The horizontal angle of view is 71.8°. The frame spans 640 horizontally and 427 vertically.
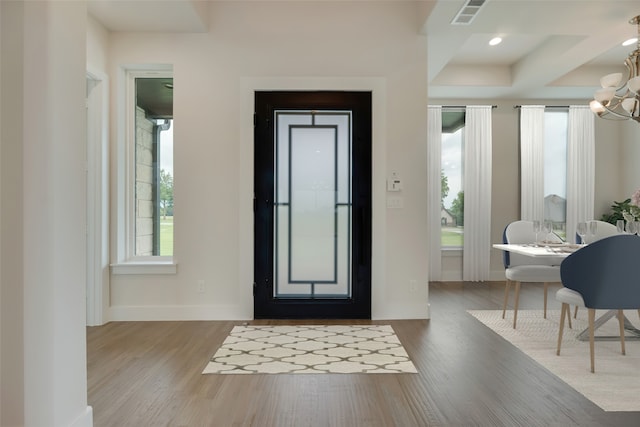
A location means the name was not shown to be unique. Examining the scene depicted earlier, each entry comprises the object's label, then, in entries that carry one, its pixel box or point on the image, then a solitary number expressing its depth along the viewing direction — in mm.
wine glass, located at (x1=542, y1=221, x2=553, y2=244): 3844
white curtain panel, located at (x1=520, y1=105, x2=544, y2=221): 6652
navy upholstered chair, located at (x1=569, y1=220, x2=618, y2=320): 4141
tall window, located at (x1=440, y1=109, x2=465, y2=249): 6852
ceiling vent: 3645
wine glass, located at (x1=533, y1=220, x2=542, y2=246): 3893
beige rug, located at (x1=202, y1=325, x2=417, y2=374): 2877
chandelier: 3822
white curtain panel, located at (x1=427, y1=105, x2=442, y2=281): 6625
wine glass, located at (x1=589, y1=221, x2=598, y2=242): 3595
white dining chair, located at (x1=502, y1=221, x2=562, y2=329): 4031
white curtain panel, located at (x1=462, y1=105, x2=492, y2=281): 6629
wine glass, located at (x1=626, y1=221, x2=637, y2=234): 3518
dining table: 3334
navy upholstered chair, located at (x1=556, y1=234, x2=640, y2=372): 2811
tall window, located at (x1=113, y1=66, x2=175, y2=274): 4340
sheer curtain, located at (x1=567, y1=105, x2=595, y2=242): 6703
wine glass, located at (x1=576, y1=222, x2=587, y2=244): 3625
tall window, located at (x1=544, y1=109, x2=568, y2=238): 6859
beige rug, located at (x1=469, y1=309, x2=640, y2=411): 2471
